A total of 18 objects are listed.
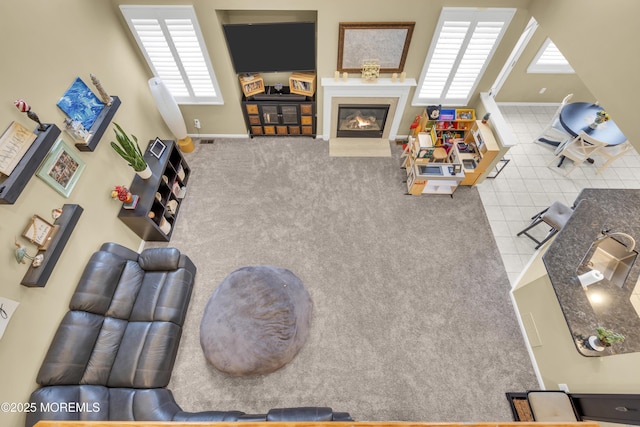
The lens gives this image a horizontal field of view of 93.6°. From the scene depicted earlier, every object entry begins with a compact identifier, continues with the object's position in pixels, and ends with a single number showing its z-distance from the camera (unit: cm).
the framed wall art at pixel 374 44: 385
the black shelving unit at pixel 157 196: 385
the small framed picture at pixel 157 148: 427
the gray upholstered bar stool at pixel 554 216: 390
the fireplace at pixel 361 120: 489
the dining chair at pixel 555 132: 502
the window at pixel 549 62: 498
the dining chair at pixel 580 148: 443
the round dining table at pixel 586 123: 445
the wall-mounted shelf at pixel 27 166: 240
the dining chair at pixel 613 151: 460
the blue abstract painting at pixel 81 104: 315
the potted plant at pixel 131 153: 358
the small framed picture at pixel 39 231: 266
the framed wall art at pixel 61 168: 287
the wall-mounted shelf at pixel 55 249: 263
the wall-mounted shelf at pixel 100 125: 326
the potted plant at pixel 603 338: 247
